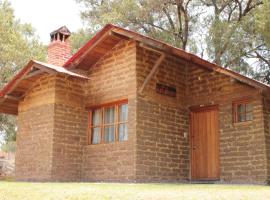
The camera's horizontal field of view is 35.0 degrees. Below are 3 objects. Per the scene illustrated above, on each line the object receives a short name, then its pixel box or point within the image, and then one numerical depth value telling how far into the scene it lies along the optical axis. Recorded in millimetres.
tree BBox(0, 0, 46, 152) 20844
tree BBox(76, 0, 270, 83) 17984
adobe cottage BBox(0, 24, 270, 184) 11094
